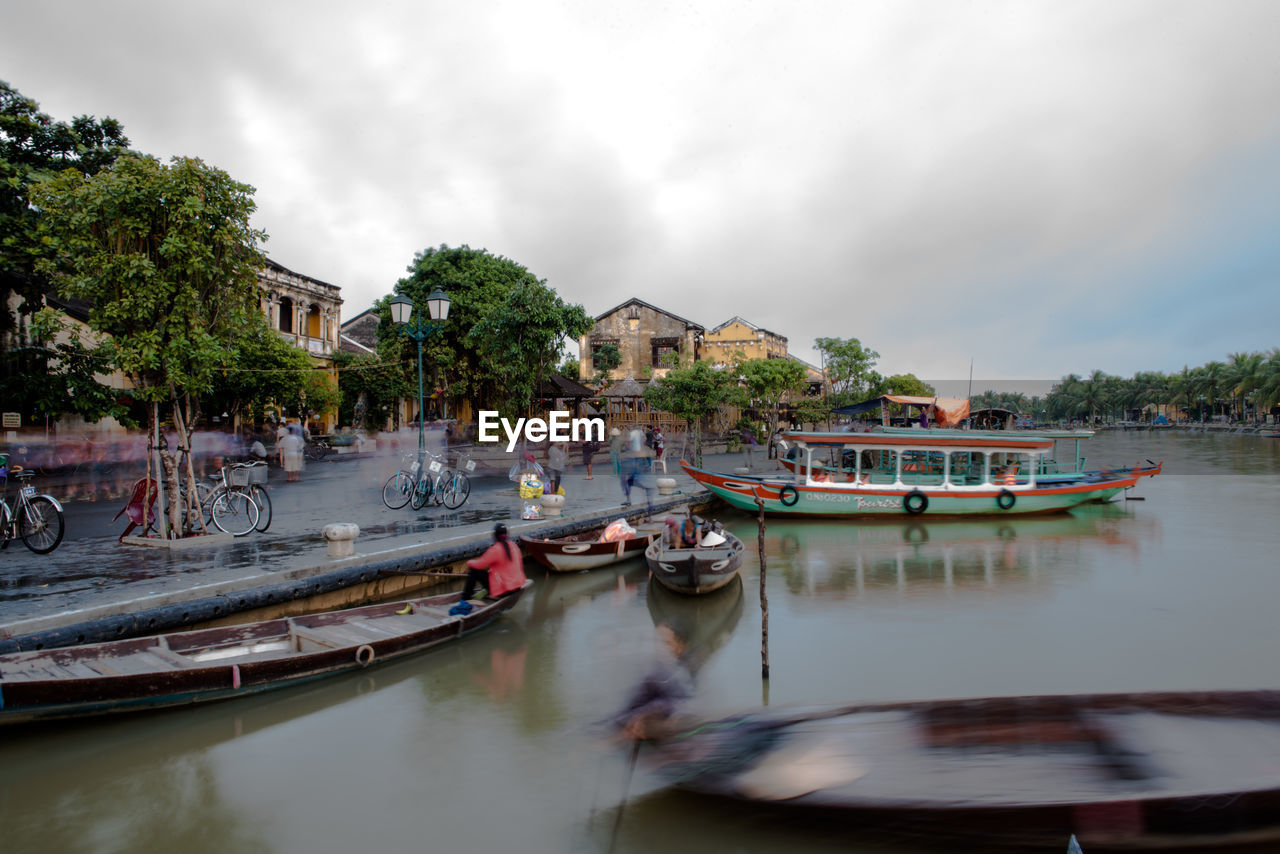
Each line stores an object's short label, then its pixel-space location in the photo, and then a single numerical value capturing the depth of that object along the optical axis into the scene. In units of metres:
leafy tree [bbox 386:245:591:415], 24.70
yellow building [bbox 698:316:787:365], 48.50
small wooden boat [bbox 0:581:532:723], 6.22
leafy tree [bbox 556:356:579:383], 43.07
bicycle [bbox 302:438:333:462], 25.75
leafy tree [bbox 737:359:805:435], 35.97
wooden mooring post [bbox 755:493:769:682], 8.24
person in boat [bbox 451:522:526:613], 9.52
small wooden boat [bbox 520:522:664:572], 12.52
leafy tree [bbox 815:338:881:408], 46.41
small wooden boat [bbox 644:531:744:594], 11.14
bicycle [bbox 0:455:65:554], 10.05
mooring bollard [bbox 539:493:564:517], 14.59
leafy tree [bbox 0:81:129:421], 14.48
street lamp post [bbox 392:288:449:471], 13.45
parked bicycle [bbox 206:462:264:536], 11.73
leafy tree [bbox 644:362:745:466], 29.89
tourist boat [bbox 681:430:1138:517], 20.05
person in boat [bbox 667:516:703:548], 11.83
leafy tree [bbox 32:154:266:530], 9.55
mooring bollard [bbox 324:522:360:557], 10.05
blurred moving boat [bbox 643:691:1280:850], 4.58
